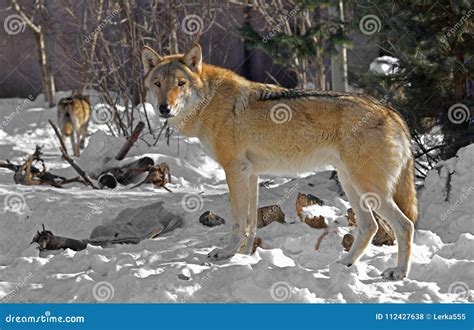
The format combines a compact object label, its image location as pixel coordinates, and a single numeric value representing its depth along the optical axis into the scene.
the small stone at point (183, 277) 5.47
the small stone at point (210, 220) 7.52
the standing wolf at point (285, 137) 5.85
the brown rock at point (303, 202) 7.31
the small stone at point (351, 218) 7.08
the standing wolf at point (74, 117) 14.02
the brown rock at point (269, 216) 7.26
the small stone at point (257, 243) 6.66
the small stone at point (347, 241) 6.56
